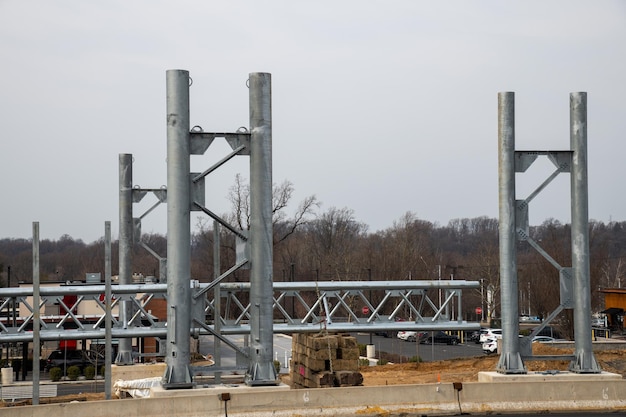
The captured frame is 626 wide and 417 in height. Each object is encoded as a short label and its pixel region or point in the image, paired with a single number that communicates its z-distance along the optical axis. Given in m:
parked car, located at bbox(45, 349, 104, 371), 46.12
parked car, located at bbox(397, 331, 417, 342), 66.46
